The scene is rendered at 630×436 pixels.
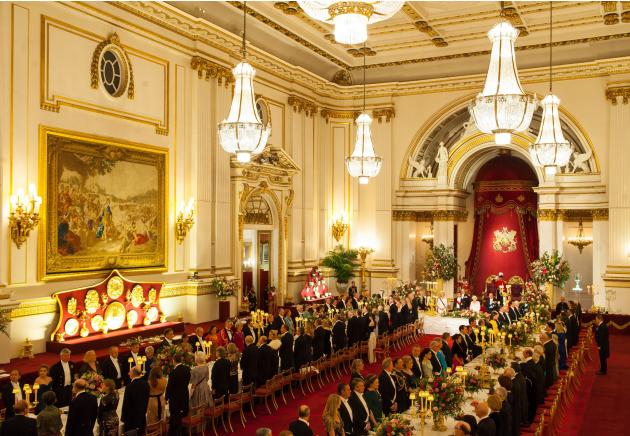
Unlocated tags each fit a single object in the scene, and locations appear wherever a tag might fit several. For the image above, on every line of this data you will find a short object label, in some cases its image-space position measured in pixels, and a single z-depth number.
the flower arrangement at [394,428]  6.64
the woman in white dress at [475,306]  19.16
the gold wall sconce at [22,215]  11.76
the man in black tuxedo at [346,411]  7.61
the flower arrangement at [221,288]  16.69
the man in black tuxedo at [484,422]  6.71
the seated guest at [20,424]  6.61
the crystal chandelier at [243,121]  9.23
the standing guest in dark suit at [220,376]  9.46
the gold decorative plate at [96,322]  13.20
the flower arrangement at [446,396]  7.71
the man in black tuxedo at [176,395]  8.53
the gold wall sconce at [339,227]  23.47
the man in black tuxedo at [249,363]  10.18
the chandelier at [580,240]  21.38
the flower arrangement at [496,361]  10.35
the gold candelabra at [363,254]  23.09
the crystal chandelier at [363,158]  14.08
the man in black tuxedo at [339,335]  13.26
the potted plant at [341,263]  22.48
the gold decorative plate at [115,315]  13.58
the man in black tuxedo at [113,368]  9.73
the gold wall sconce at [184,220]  15.95
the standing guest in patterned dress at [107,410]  7.41
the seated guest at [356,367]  9.26
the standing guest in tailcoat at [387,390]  8.79
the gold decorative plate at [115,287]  13.70
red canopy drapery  24.28
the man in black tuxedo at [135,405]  7.87
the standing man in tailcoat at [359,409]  7.76
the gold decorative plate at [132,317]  14.09
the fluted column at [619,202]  19.12
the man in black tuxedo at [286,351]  11.09
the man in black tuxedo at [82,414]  7.23
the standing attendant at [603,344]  13.68
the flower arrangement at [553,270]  19.81
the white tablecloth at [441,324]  18.20
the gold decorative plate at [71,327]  12.54
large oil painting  12.71
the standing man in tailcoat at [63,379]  9.04
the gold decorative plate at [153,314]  14.72
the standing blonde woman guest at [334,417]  6.80
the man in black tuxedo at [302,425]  6.74
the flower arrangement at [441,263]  22.47
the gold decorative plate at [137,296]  14.27
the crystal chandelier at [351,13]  5.44
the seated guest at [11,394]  8.09
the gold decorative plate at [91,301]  13.04
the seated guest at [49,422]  6.80
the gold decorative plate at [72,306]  12.65
